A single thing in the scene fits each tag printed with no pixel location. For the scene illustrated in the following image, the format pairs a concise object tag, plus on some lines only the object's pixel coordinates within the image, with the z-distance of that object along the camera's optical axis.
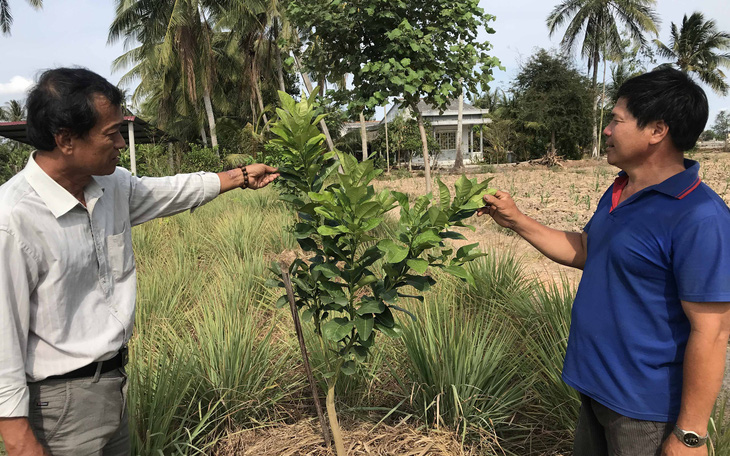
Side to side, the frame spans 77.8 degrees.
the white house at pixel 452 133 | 30.48
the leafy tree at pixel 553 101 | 24.55
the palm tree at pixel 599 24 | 26.41
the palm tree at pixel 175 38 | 19.44
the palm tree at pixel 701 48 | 28.09
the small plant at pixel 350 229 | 1.31
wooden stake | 1.55
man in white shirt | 1.13
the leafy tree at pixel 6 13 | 17.17
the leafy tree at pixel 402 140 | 26.83
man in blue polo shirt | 1.17
